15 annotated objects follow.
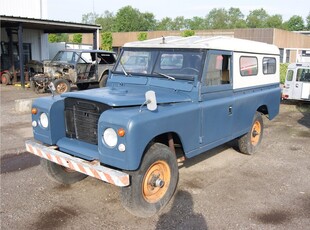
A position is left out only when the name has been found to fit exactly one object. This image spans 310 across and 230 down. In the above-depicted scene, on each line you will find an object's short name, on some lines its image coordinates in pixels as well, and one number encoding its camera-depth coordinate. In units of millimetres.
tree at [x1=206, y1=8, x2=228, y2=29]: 79496
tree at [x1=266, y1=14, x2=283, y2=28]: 75010
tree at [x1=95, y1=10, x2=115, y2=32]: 83017
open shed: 13434
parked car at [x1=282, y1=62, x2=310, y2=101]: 10196
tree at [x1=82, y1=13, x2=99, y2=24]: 92511
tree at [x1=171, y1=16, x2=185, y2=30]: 78580
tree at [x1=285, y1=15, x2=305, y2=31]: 83591
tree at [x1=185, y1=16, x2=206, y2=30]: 80750
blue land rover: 2896
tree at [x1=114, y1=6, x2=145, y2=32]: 69125
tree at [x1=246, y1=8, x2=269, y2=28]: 78242
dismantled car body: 11197
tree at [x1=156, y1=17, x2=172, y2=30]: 77374
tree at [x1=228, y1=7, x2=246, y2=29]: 75545
